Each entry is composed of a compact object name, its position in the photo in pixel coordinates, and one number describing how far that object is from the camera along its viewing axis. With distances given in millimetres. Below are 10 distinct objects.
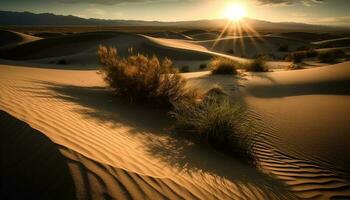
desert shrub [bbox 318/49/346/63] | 23334
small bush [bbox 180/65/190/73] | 18808
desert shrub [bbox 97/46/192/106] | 7984
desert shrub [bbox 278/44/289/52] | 37656
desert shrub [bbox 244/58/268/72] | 16281
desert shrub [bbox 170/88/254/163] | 5453
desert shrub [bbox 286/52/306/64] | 24588
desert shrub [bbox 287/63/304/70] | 17828
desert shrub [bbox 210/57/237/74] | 14273
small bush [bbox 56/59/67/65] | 22367
